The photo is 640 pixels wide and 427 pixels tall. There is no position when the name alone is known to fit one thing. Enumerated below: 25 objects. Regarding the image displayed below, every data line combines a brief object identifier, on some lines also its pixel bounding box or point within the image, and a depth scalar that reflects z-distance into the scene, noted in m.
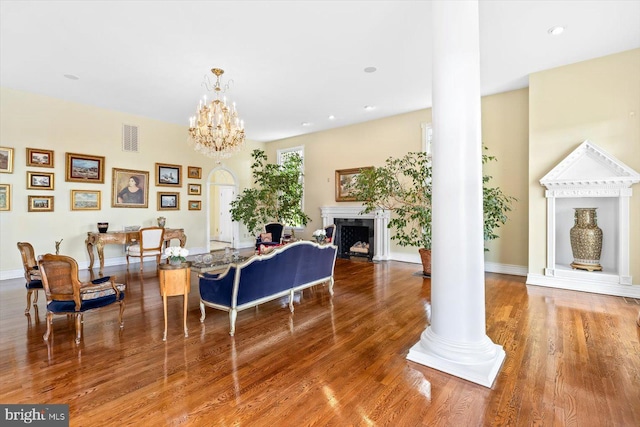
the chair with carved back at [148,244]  6.39
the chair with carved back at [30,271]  3.73
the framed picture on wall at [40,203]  5.93
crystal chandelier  4.70
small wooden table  3.18
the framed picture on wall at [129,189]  7.02
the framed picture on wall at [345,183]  8.18
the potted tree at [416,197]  5.34
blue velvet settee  3.26
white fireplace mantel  7.47
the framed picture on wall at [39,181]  5.90
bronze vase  4.80
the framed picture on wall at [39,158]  5.89
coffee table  4.00
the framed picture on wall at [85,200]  6.46
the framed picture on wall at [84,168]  6.38
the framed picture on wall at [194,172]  8.38
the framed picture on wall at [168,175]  7.76
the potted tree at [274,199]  8.58
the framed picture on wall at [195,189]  8.45
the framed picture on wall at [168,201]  7.81
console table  6.23
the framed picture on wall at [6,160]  5.59
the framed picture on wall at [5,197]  5.61
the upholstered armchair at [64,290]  2.96
